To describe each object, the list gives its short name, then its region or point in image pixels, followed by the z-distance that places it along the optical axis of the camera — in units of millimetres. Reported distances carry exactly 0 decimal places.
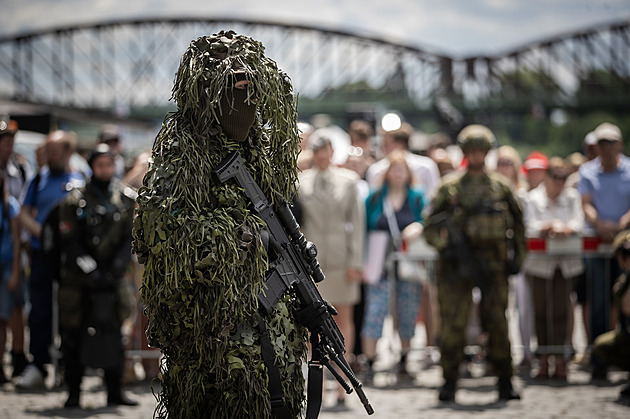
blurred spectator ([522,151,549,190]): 20266
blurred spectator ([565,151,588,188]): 25937
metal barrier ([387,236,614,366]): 17734
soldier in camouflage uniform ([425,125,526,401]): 15258
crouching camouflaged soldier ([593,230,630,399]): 15250
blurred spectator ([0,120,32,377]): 17094
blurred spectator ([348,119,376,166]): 21406
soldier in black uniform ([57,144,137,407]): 14547
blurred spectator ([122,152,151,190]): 18047
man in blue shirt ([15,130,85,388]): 17000
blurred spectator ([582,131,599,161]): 20264
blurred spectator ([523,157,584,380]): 17719
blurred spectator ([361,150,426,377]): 17922
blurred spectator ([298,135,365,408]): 16328
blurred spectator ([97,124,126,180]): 19422
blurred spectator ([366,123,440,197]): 19812
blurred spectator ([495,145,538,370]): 18344
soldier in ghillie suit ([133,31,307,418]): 7730
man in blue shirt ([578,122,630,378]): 17875
